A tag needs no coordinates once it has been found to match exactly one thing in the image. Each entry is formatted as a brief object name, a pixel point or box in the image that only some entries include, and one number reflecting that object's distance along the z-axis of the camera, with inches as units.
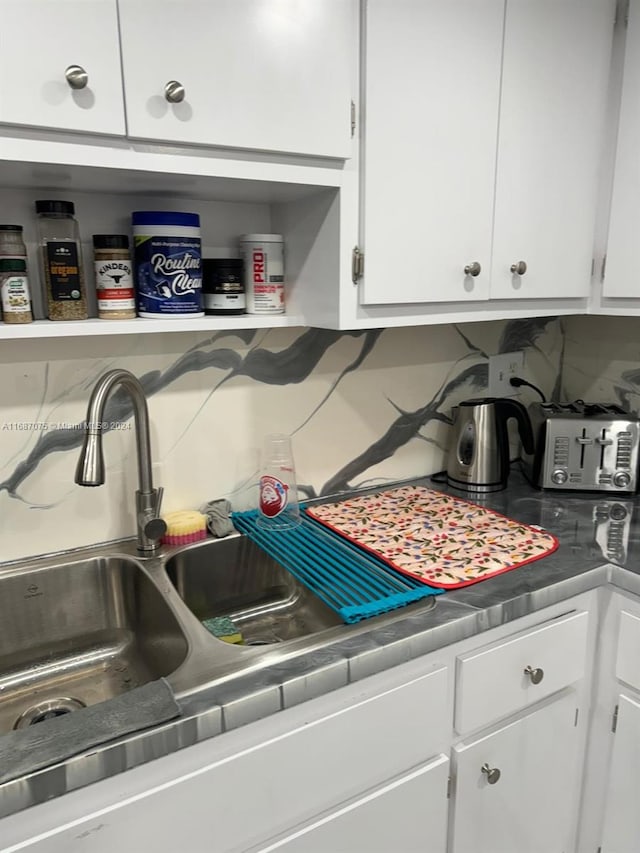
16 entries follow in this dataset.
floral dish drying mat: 46.4
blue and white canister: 43.6
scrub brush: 50.8
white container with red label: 49.1
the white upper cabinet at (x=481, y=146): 44.1
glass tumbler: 53.7
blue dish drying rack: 41.4
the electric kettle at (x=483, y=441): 62.2
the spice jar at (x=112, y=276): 43.5
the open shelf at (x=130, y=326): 39.3
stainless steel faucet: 39.4
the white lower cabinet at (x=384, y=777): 32.2
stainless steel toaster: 60.8
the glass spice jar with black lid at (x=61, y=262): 41.8
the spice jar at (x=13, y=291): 40.6
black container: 47.9
